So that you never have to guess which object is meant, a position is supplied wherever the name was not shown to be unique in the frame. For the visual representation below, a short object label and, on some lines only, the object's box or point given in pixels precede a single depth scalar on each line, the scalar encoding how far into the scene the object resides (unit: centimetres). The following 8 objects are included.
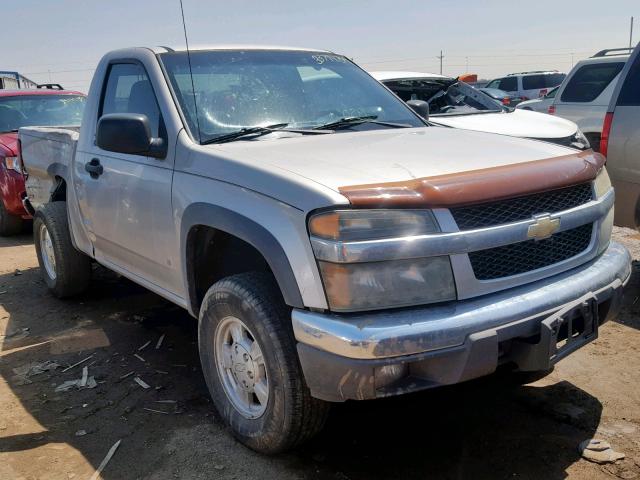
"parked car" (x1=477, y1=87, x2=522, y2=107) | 1758
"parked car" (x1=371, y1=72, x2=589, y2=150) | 643
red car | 774
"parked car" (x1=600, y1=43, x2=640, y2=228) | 486
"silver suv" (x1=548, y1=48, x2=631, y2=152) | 852
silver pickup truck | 239
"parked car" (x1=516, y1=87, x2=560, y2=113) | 1240
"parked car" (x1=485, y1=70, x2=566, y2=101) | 2241
